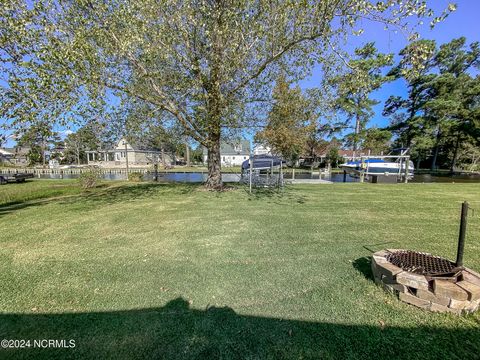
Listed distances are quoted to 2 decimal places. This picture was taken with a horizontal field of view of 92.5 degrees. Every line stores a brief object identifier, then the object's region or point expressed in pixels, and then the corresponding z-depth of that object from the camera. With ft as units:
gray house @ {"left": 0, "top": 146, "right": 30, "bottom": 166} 133.94
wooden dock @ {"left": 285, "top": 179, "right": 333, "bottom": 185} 47.37
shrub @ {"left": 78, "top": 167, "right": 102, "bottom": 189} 43.96
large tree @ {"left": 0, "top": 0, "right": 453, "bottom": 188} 18.06
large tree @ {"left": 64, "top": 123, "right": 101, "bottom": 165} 134.00
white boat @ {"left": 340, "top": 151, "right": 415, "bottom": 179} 58.96
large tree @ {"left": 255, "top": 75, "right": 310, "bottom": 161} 34.35
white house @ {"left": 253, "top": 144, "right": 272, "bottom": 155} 104.00
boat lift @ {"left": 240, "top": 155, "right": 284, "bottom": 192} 36.88
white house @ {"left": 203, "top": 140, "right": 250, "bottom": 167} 179.01
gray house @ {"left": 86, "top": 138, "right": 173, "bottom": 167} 139.13
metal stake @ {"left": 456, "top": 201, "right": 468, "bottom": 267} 8.19
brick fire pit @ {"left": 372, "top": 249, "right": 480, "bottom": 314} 7.41
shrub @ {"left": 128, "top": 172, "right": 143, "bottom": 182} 56.18
